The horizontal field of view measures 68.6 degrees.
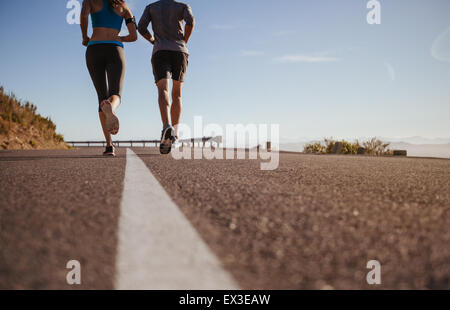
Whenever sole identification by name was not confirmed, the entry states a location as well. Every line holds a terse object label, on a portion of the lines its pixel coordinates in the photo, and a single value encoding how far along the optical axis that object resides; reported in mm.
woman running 4656
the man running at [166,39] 5039
